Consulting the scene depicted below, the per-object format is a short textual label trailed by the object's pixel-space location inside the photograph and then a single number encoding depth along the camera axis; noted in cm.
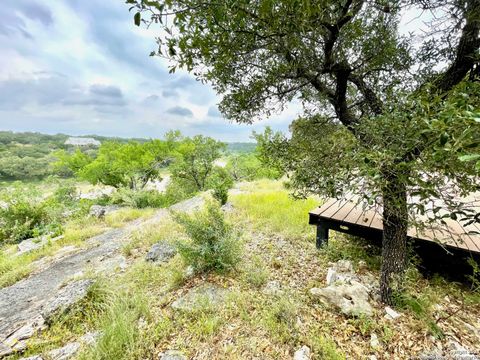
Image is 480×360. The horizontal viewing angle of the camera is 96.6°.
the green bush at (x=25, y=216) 642
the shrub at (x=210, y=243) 289
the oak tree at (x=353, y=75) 126
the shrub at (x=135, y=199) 988
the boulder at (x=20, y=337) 199
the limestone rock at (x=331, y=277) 261
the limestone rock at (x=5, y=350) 196
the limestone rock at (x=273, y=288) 251
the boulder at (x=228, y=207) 619
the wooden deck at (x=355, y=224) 272
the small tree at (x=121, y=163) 1223
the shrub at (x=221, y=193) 661
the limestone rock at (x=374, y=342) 184
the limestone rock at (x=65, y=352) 186
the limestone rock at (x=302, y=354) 175
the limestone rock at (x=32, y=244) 515
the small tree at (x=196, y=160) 1289
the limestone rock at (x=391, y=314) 211
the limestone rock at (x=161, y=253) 349
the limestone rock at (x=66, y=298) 229
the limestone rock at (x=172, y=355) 181
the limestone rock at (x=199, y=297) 232
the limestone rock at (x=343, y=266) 291
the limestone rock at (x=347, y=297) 213
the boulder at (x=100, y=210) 733
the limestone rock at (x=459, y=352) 167
